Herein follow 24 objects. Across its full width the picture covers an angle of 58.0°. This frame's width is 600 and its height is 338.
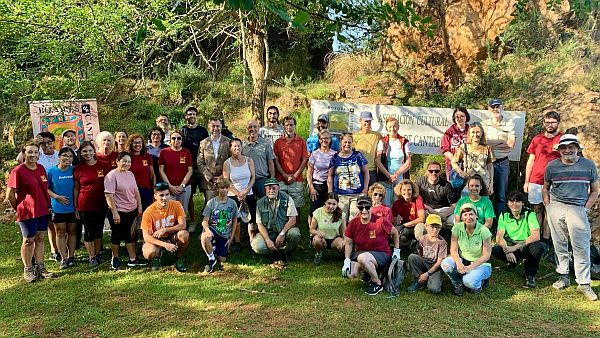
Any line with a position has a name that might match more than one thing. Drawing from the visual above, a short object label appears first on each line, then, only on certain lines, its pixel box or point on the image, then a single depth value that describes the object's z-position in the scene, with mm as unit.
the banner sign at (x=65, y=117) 8555
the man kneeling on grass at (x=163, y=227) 6467
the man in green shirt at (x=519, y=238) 6215
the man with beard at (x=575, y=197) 5914
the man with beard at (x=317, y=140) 7477
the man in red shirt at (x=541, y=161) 6773
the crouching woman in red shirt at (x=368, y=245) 5949
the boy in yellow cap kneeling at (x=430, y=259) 5961
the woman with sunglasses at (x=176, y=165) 7121
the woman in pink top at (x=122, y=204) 6504
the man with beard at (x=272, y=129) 7587
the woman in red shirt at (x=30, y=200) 6039
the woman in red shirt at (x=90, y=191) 6527
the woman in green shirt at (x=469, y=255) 5844
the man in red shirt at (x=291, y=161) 7320
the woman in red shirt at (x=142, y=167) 6879
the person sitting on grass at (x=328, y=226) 6734
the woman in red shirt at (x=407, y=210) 6797
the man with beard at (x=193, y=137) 7566
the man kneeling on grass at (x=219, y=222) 6637
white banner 8906
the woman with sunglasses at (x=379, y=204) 6312
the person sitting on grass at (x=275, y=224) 6793
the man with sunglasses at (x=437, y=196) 6973
